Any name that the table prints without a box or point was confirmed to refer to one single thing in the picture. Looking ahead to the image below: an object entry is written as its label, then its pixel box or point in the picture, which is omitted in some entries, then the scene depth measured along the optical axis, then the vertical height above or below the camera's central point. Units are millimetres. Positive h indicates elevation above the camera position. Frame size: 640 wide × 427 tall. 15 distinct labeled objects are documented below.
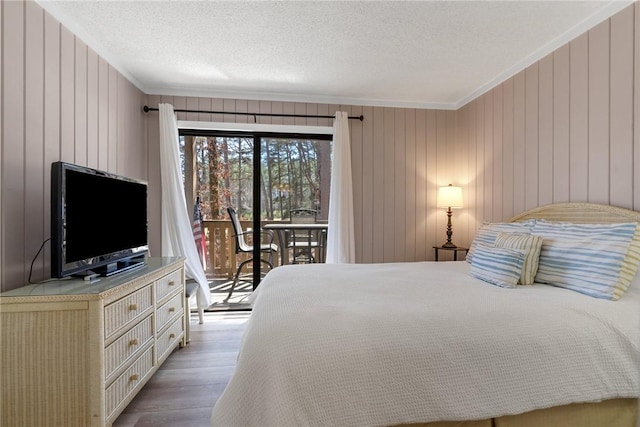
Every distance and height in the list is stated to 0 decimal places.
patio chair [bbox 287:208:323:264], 3695 -347
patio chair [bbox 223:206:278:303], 3547 -384
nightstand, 3330 -421
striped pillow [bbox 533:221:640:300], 1574 -257
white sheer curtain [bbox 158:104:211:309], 3178 +91
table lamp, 3387 +172
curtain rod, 3191 +1094
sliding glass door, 3518 +345
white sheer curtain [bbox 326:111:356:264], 3428 +162
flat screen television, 1548 -66
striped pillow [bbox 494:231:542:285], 1871 -232
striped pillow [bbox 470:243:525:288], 1815 -338
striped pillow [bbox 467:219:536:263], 2258 -136
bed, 1044 -567
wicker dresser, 1418 -695
